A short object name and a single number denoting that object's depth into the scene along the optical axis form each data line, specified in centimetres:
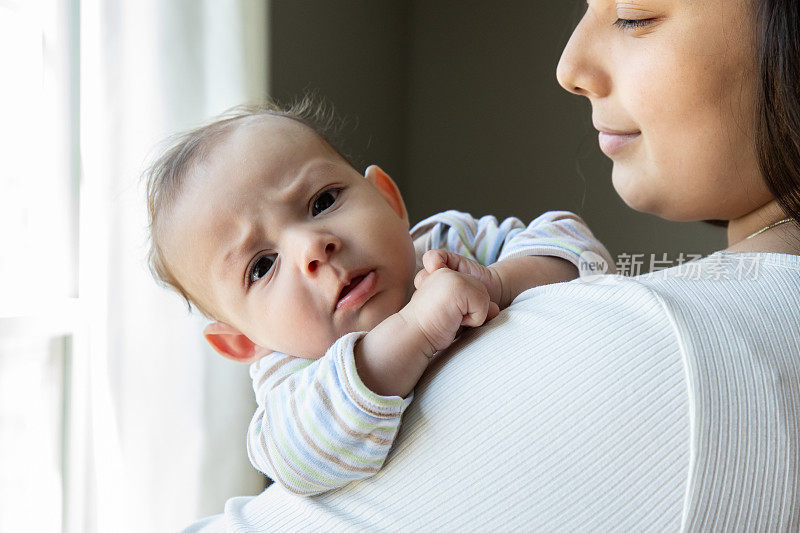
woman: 58
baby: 73
